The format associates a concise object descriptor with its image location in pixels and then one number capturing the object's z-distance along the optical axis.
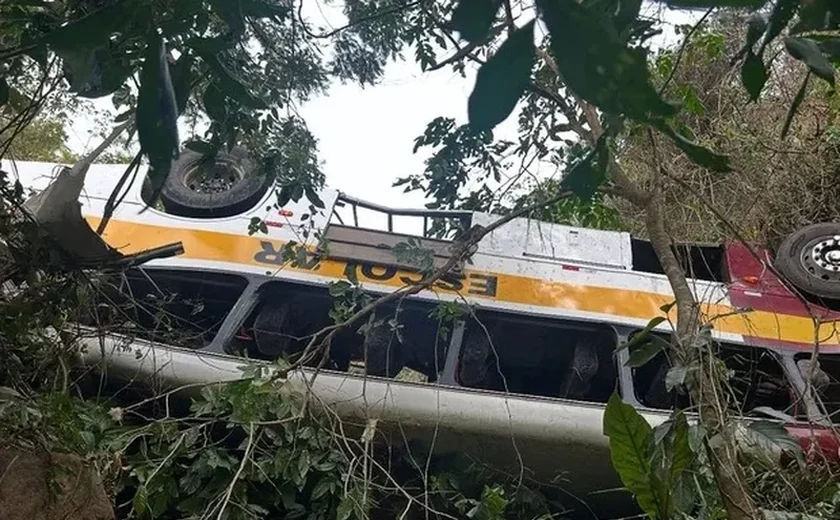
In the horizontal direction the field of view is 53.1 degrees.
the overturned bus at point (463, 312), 3.73
